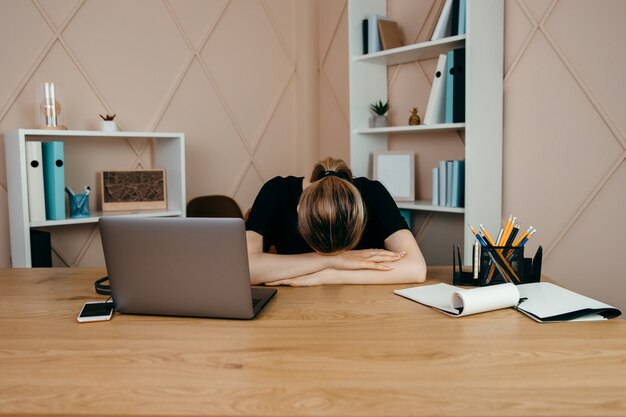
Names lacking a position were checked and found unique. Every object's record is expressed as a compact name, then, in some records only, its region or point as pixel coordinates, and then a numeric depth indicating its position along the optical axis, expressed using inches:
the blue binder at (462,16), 98.7
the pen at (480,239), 56.1
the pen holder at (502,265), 54.0
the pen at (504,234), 56.6
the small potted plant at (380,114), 120.3
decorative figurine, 114.3
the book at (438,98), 104.5
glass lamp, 100.7
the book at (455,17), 101.0
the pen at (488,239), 55.7
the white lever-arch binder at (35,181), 94.7
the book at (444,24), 102.0
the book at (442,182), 105.4
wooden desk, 30.1
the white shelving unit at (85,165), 94.4
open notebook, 44.9
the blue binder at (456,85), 100.8
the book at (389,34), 116.6
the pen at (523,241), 54.8
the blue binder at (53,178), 97.7
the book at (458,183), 101.7
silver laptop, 43.9
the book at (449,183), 104.0
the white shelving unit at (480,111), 97.7
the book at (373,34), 117.5
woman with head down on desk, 54.6
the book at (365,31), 119.5
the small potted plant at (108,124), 107.2
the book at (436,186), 107.0
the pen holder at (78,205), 104.0
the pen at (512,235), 55.6
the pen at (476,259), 55.5
